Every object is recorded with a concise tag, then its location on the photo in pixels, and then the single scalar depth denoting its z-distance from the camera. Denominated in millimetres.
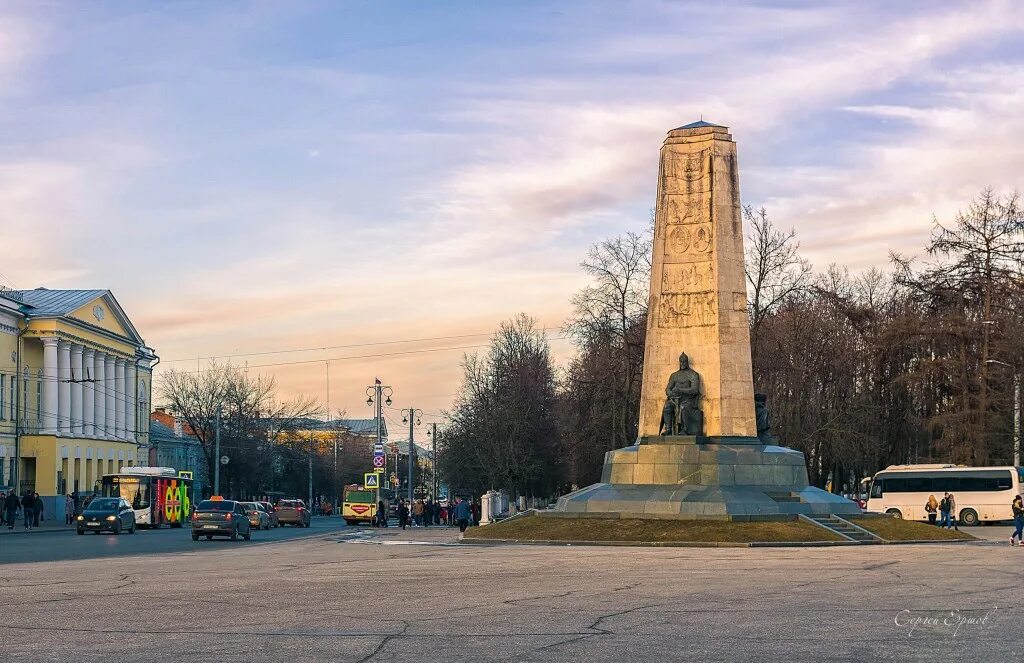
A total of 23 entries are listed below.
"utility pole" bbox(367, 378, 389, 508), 81562
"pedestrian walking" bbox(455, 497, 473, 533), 48688
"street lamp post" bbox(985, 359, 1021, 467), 54500
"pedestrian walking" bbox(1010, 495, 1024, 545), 35156
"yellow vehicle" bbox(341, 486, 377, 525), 67062
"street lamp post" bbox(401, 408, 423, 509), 91238
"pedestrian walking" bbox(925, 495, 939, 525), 53562
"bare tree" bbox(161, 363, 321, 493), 103625
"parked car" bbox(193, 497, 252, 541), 43219
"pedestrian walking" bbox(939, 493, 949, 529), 47062
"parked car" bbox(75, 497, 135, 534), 51156
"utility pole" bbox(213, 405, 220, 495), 87281
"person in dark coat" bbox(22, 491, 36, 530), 60953
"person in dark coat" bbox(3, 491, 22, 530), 61375
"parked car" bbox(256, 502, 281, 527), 63406
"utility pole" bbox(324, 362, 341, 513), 137700
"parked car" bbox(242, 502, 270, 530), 59688
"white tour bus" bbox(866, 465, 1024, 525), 55406
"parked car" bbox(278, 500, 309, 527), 69875
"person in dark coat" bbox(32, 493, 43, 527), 62266
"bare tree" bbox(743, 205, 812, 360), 59219
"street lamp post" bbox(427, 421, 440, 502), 98375
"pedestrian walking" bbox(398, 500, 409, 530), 57125
